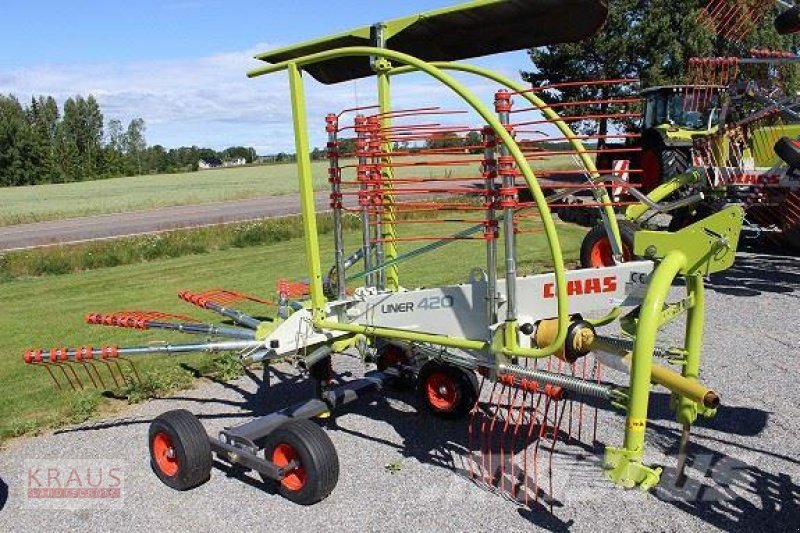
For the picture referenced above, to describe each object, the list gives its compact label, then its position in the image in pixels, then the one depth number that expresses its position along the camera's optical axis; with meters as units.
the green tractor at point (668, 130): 13.21
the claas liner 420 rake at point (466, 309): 3.58
